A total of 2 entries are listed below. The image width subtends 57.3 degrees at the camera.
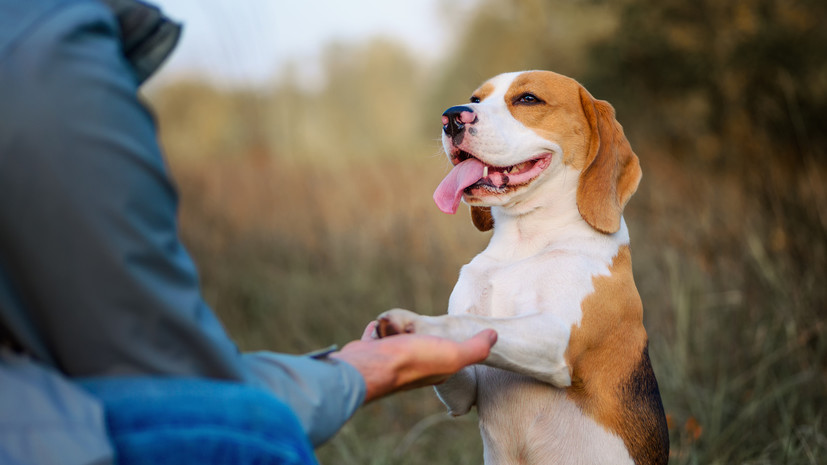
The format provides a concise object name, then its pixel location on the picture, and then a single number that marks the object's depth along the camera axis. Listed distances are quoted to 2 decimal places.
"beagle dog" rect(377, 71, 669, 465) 2.33
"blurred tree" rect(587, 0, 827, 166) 7.55
